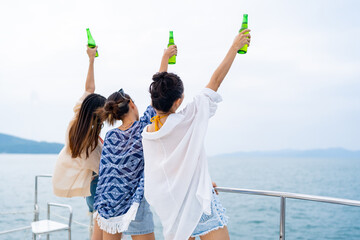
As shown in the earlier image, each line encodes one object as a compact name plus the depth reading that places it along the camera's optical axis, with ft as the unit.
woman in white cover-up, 4.69
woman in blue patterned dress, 5.56
